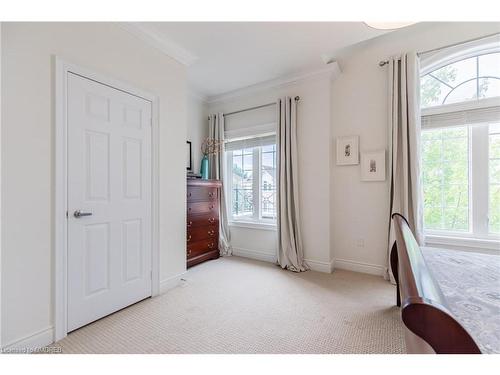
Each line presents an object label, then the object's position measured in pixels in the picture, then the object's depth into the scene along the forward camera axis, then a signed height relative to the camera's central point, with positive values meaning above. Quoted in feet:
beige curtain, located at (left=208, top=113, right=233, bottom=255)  12.59 +0.00
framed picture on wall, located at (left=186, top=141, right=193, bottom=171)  12.18 +1.49
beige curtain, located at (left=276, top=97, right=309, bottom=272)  10.31 -0.27
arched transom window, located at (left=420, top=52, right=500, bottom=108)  8.00 +3.75
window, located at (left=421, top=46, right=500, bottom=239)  7.95 +1.38
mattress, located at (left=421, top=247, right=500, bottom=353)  2.29 -1.39
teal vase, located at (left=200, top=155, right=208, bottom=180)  12.17 +0.92
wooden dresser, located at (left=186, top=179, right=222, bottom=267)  10.44 -1.55
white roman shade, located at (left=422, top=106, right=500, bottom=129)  7.81 +2.40
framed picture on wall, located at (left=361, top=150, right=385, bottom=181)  9.18 +0.83
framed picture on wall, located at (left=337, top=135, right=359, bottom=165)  9.71 +1.52
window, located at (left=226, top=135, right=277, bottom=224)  12.00 +0.44
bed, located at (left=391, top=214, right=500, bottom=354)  1.61 -1.38
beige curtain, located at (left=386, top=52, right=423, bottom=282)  8.29 +1.61
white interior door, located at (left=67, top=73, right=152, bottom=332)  5.76 -0.34
